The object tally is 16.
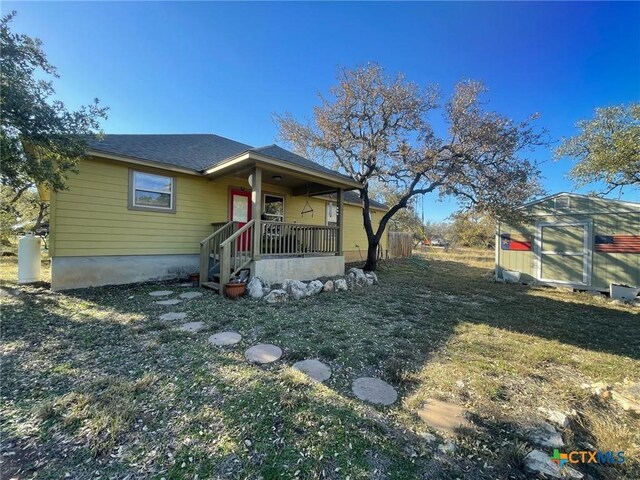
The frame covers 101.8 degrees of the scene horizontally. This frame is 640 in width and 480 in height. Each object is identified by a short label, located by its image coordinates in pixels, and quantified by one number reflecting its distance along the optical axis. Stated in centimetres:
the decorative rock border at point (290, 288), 549
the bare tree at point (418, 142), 817
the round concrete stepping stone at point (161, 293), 559
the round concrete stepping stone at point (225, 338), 338
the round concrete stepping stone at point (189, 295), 546
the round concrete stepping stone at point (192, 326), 379
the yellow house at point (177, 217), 590
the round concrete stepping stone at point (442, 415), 202
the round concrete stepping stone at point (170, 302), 502
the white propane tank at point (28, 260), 629
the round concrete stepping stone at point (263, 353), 298
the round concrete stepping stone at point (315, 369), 265
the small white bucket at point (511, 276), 888
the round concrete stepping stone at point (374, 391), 232
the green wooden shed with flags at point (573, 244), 708
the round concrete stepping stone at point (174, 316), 424
